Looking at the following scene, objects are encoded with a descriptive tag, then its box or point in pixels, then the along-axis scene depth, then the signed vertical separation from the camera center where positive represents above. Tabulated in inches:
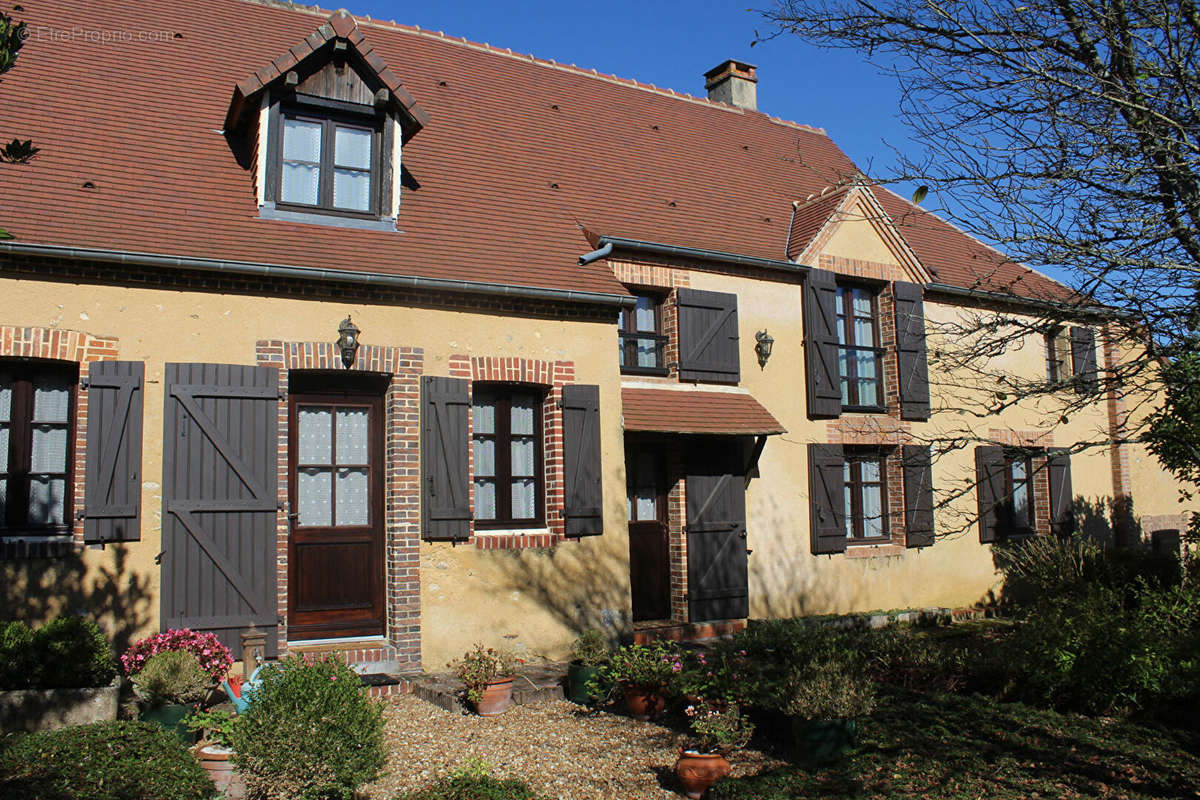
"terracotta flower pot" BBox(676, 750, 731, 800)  240.7 -61.5
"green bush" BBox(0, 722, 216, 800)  190.1 -49.1
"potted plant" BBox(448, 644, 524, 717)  310.5 -50.8
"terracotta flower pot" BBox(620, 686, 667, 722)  312.5 -57.9
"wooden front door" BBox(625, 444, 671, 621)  472.1 -9.2
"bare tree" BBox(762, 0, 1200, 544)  191.5 +71.7
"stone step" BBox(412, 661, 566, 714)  316.8 -56.2
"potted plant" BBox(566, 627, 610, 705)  323.9 -48.2
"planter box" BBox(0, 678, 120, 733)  252.7 -47.4
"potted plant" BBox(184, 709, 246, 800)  227.3 -54.9
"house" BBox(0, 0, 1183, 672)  324.5 +62.0
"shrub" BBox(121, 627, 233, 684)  286.7 -36.9
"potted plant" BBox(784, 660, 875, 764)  254.7 -51.0
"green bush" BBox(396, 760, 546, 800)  189.0 -51.8
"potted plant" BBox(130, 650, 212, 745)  267.9 -44.8
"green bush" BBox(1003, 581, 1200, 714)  302.7 -46.4
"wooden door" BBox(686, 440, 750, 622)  465.1 -8.4
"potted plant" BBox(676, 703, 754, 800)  241.0 -57.8
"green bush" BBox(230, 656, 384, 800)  199.0 -44.1
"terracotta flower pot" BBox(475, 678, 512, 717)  311.4 -56.5
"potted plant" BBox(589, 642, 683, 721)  309.9 -49.9
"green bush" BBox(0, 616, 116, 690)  260.2 -35.0
